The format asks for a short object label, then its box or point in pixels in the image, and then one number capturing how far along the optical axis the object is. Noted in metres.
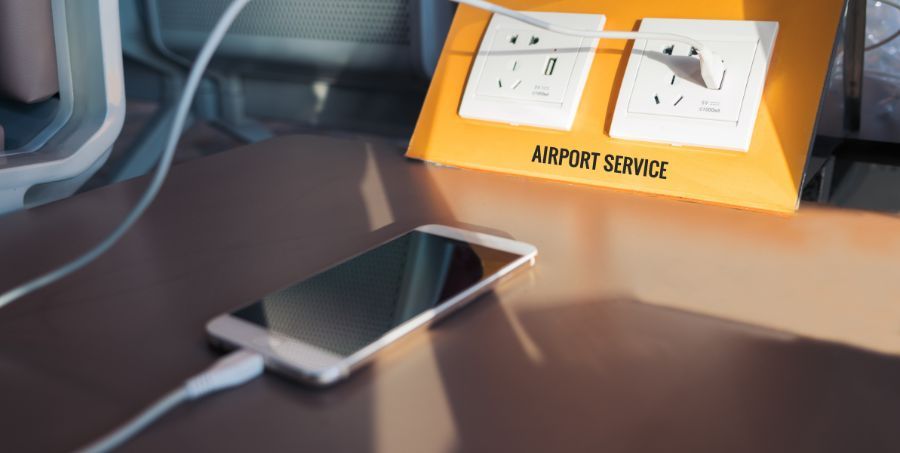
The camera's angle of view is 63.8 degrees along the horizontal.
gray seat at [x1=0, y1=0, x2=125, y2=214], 0.58
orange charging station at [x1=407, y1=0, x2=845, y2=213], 0.49
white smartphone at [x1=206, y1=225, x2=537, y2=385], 0.32
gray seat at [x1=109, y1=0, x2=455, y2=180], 0.80
